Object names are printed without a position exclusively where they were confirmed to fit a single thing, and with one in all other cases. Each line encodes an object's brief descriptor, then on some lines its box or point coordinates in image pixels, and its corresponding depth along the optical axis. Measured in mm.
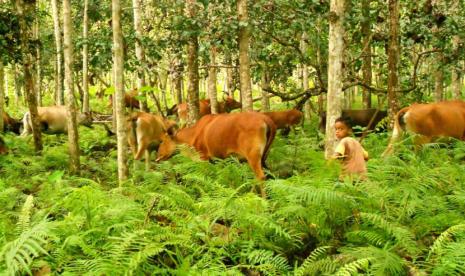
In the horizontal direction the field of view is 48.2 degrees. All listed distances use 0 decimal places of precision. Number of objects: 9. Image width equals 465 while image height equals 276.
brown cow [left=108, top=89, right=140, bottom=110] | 22806
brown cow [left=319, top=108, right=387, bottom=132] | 16625
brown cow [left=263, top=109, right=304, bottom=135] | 17672
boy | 7316
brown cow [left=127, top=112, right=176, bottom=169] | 12336
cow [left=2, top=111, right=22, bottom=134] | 18203
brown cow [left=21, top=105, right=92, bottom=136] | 16859
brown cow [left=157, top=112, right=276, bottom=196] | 9883
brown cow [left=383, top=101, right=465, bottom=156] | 11227
